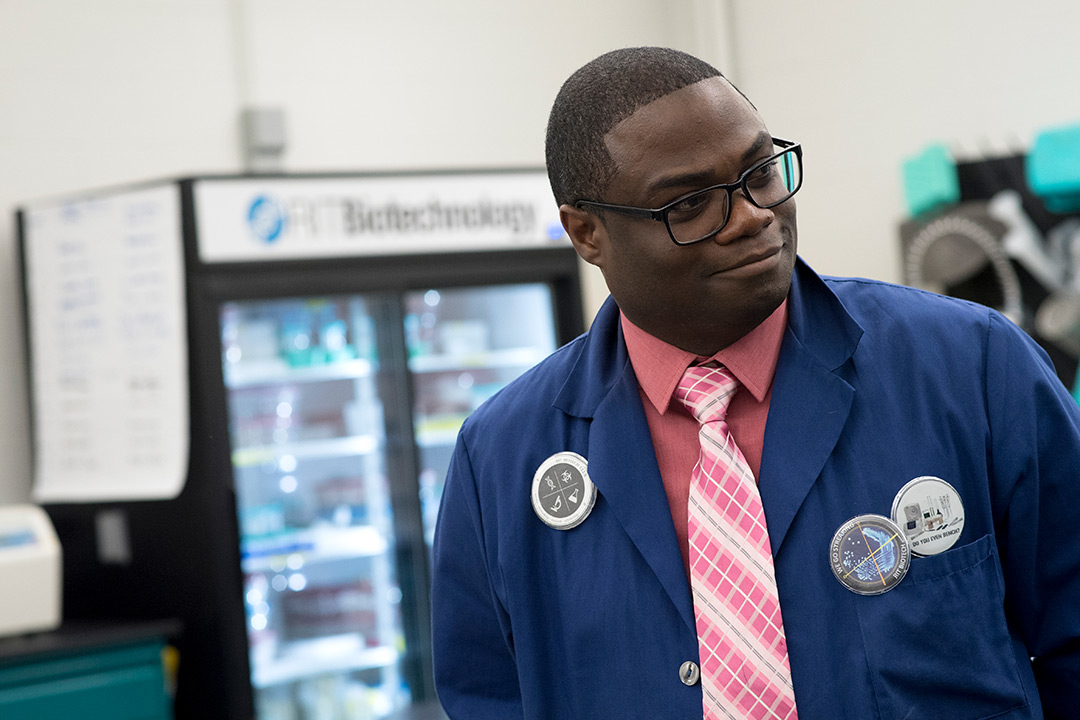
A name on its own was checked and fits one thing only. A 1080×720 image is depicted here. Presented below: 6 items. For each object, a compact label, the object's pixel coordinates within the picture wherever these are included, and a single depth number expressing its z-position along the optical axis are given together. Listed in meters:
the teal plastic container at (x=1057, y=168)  4.23
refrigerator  3.59
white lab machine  3.38
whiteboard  3.60
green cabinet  3.25
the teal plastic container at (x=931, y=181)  4.76
